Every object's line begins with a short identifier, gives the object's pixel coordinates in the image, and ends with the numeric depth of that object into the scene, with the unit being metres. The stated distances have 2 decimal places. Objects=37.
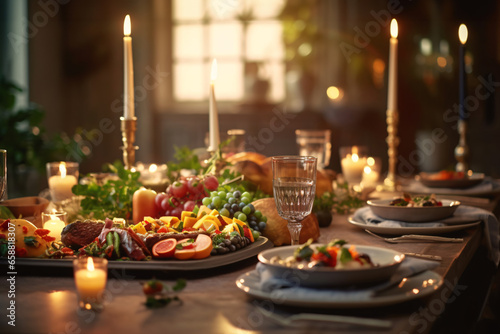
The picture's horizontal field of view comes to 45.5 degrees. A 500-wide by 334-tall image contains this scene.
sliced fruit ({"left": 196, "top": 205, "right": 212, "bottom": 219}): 1.43
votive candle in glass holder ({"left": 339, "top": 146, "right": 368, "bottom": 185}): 2.52
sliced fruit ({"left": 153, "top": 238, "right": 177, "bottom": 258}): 1.17
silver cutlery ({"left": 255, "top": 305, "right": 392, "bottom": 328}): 0.84
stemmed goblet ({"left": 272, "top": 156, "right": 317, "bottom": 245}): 1.24
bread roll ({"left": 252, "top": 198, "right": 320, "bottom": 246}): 1.43
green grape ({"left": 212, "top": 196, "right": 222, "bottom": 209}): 1.46
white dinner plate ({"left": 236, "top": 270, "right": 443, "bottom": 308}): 0.89
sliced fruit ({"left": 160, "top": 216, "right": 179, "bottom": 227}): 1.40
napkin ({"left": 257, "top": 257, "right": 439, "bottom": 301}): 0.91
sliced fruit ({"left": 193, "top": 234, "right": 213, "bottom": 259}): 1.16
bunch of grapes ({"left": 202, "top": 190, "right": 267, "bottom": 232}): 1.41
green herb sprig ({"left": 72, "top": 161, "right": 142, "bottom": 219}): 1.68
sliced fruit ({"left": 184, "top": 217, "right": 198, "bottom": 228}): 1.37
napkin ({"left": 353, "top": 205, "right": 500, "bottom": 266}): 1.60
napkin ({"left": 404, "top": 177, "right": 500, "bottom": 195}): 2.33
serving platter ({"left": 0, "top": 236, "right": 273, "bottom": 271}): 1.13
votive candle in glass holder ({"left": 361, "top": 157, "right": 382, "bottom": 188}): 2.68
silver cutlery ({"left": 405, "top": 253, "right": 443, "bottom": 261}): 1.25
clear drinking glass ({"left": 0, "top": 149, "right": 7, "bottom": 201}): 1.34
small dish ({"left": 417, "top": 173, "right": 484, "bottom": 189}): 2.35
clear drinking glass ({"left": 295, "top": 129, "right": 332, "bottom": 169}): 2.31
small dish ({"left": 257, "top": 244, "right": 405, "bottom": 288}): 0.93
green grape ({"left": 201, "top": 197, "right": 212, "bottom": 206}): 1.49
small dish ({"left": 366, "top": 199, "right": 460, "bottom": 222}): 1.59
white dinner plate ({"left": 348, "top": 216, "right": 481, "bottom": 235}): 1.53
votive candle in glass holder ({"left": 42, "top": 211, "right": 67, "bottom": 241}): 1.42
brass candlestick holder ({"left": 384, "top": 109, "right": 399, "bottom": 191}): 2.49
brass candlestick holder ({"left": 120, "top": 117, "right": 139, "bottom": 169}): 1.81
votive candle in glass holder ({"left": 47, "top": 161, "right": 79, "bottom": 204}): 1.94
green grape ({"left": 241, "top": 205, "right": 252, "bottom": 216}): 1.40
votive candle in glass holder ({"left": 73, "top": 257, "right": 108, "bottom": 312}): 0.92
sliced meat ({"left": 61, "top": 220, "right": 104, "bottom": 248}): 1.26
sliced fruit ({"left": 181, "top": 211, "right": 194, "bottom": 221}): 1.42
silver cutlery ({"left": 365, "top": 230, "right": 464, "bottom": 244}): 1.46
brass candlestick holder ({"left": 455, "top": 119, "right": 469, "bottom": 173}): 2.76
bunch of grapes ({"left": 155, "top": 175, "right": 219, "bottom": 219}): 1.59
